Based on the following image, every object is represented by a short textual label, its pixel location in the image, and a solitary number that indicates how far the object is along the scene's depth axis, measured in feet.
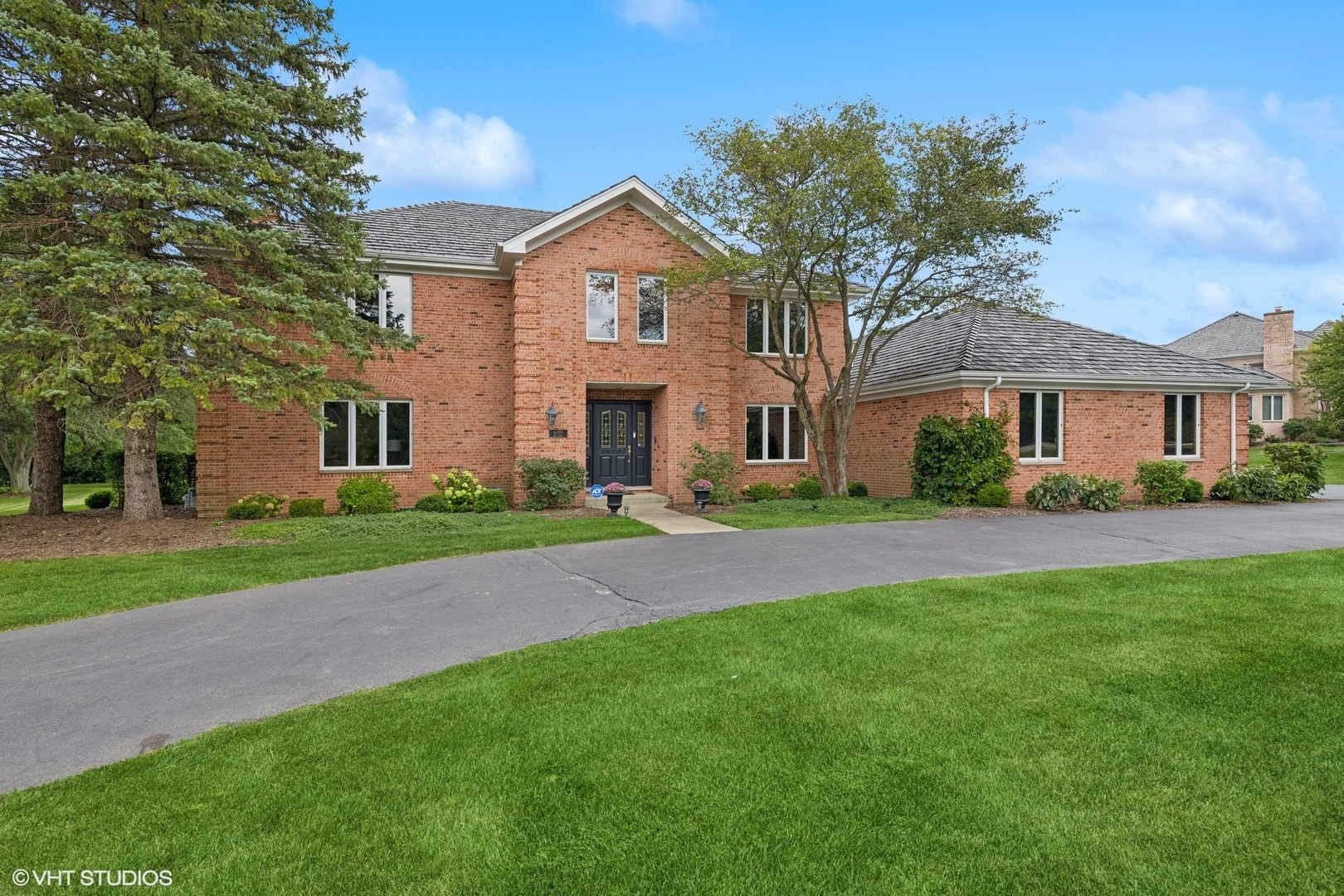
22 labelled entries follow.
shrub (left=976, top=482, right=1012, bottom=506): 48.83
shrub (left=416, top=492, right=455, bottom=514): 48.34
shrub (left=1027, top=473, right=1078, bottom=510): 48.96
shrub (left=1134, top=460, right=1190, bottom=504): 51.78
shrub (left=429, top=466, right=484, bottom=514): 48.62
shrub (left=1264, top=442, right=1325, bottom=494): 57.47
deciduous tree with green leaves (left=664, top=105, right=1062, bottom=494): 45.24
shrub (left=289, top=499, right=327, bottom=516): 46.34
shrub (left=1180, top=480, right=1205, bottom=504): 52.74
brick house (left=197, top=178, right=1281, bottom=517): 50.14
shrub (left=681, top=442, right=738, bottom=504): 52.90
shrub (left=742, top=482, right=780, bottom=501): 56.59
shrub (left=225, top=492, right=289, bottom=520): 44.45
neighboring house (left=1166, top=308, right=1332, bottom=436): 136.98
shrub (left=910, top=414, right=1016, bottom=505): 49.52
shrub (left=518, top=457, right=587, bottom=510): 48.85
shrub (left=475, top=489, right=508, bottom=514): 48.44
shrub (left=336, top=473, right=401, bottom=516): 46.70
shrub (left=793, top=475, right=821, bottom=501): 57.41
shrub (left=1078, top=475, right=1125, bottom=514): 48.69
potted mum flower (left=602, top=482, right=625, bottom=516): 45.88
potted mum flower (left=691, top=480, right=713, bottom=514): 49.62
